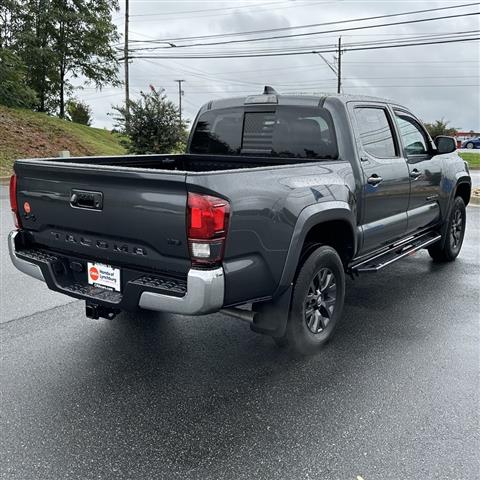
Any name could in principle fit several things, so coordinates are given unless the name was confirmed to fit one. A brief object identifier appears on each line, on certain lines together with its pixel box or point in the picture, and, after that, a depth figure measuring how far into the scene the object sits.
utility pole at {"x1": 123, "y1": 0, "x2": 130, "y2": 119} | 27.56
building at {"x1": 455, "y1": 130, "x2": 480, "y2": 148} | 64.81
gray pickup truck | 2.88
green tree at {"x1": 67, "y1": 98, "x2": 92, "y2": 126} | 49.88
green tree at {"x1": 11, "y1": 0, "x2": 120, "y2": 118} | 30.61
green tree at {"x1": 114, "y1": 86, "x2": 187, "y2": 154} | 17.11
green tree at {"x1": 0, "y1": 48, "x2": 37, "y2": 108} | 23.97
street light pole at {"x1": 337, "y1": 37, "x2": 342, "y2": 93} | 40.72
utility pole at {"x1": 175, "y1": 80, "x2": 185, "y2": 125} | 81.40
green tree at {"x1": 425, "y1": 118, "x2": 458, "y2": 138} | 47.28
